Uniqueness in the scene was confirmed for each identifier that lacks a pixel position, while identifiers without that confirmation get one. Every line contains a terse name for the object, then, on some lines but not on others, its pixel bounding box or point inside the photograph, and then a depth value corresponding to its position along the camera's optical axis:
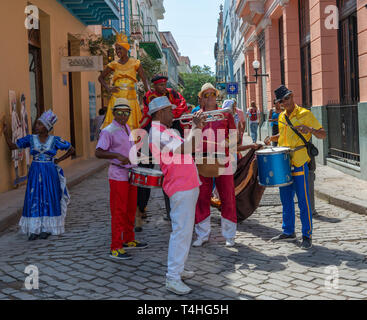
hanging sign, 12.76
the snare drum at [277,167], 5.41
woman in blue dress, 6.57
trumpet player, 5.79
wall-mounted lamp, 21.57
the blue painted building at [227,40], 47.96
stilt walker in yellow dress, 7.16
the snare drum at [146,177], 4.43
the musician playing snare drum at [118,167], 5.26
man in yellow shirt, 5.55
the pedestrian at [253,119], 20.91
